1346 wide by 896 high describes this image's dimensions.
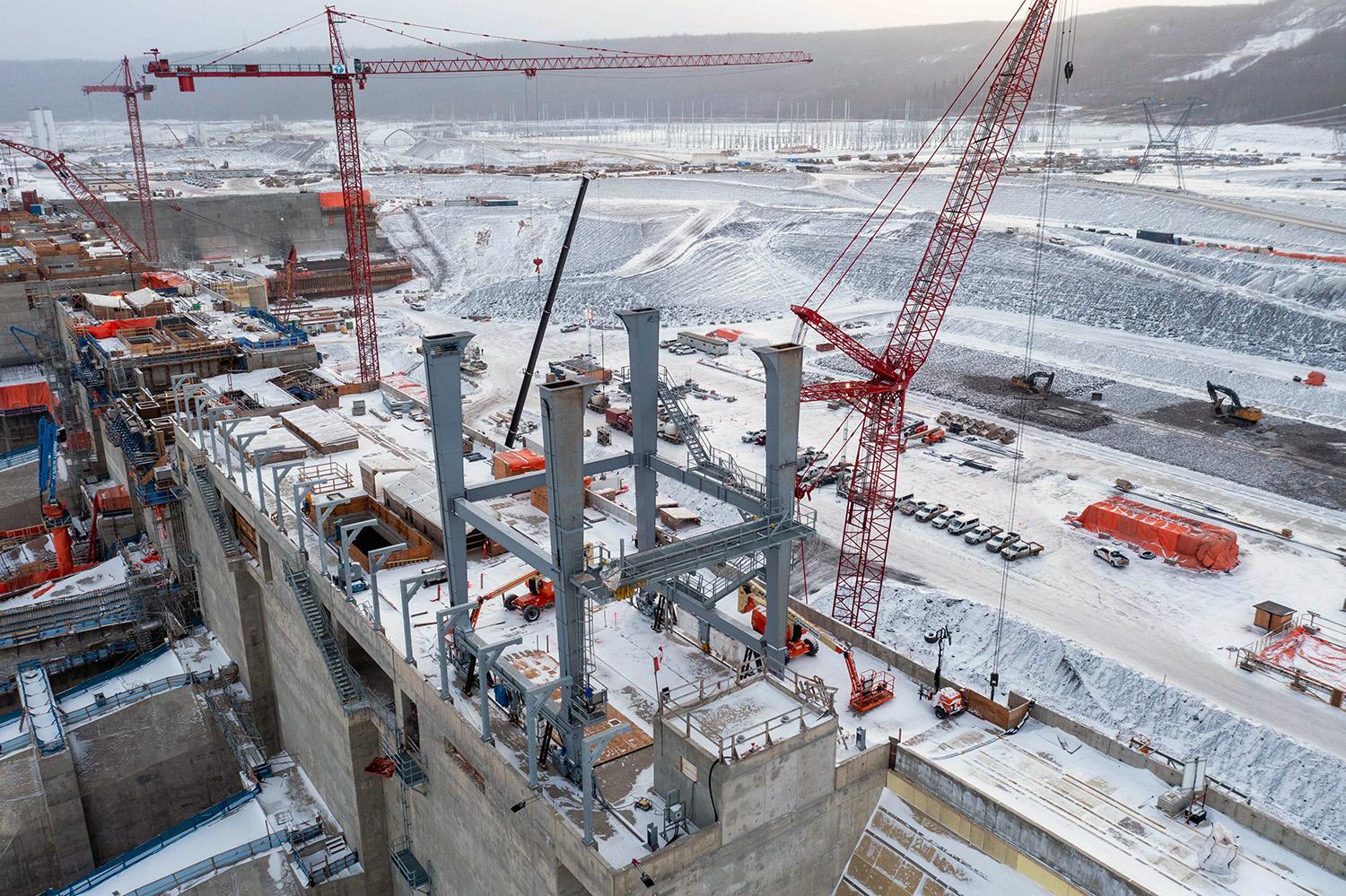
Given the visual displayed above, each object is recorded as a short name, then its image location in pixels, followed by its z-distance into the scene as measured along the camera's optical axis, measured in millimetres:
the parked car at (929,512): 62125
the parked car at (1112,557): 55844
